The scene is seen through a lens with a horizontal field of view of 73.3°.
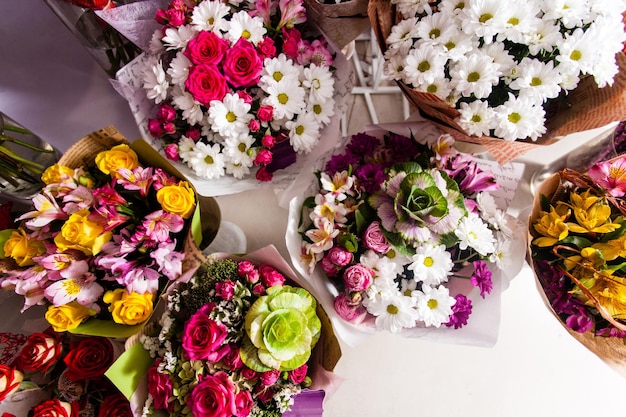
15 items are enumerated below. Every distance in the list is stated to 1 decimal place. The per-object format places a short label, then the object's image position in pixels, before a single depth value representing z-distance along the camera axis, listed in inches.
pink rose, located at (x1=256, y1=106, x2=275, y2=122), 30.0
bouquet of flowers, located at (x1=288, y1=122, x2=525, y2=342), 26.5
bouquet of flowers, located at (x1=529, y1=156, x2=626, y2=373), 27.6
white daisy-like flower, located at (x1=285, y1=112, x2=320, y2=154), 31.6
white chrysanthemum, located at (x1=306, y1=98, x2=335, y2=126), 32.3
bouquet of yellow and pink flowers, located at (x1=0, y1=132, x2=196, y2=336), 27.6
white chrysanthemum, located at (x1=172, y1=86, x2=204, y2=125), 30.9
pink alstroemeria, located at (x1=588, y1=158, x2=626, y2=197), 28.9
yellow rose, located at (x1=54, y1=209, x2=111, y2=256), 26.8
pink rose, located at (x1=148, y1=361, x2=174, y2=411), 26.7
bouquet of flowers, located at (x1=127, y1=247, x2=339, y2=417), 26.0
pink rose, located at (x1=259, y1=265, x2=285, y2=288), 28.7
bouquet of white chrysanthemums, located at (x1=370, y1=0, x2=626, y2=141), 25.6
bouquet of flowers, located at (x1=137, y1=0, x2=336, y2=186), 29.6
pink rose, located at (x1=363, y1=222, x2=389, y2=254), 27.0
